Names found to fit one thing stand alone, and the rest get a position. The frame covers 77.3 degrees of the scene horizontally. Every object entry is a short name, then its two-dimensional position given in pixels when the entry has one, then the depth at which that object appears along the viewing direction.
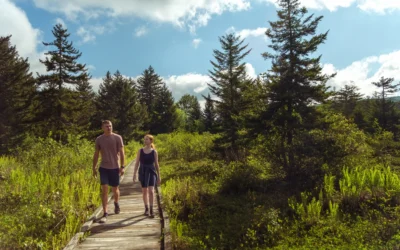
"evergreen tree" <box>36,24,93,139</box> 22.83
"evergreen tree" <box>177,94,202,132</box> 51.41
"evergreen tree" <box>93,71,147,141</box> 31.52
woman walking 6.42
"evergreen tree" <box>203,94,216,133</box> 50.86
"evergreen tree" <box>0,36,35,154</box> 21.16
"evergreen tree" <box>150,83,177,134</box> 52.50
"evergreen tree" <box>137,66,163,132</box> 59.31
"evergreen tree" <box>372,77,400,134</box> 30.55
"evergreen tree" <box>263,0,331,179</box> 12.09
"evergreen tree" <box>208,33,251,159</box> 19.06
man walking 6.04
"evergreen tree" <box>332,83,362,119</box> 42.65
